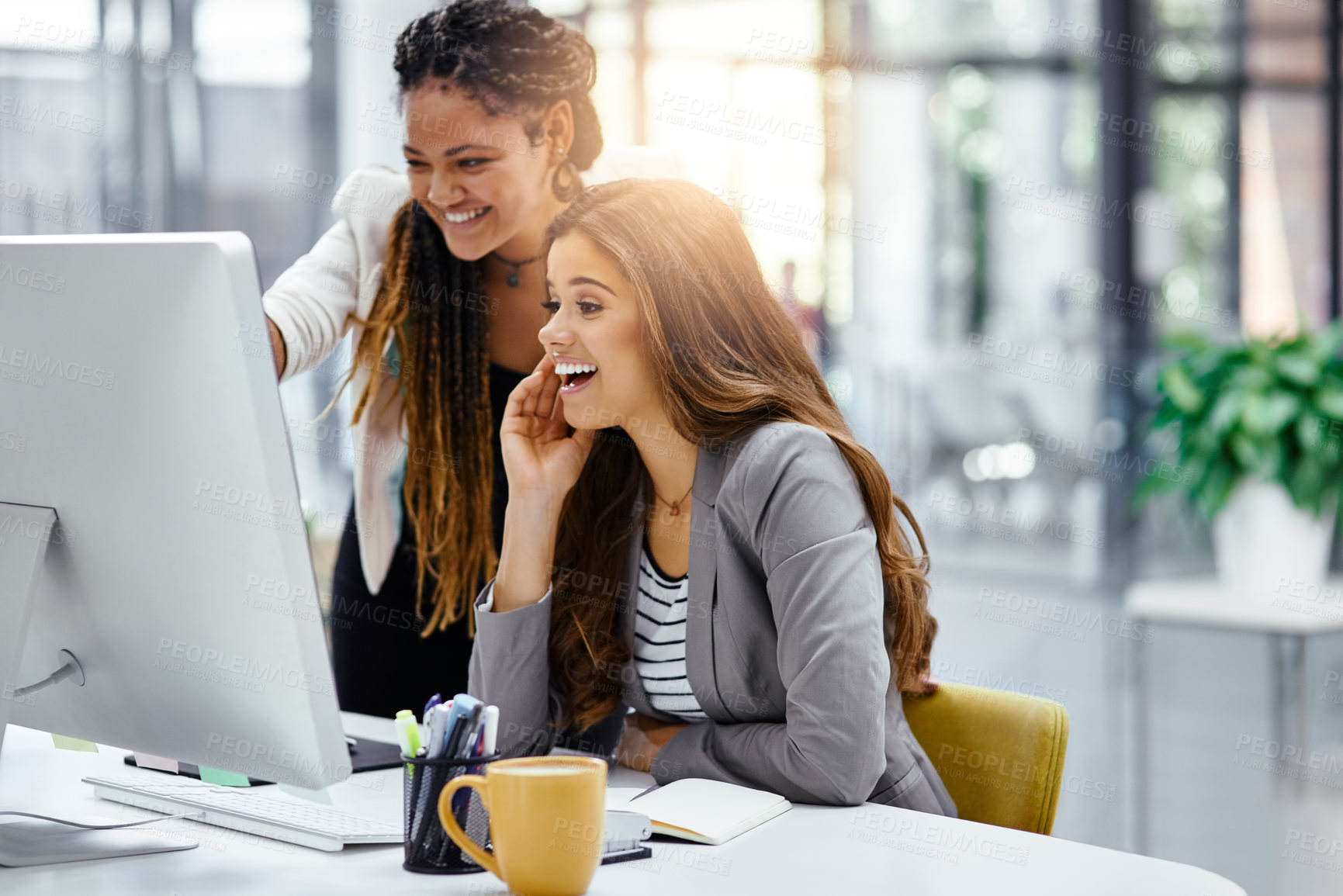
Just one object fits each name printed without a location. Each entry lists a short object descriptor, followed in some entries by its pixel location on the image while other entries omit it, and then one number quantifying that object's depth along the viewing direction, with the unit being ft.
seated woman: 9.24
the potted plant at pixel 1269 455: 15.68
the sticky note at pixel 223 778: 9.20
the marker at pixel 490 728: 8.47
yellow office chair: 9.51
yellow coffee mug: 8.09
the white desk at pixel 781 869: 8.29
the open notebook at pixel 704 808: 8.63
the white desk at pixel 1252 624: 14.99
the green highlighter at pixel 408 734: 8.46
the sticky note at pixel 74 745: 9.57
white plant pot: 15.85
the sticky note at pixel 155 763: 9.40
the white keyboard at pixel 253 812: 8.61
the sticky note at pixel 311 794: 9.08
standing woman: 10.78
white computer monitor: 7.96
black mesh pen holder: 8.39
